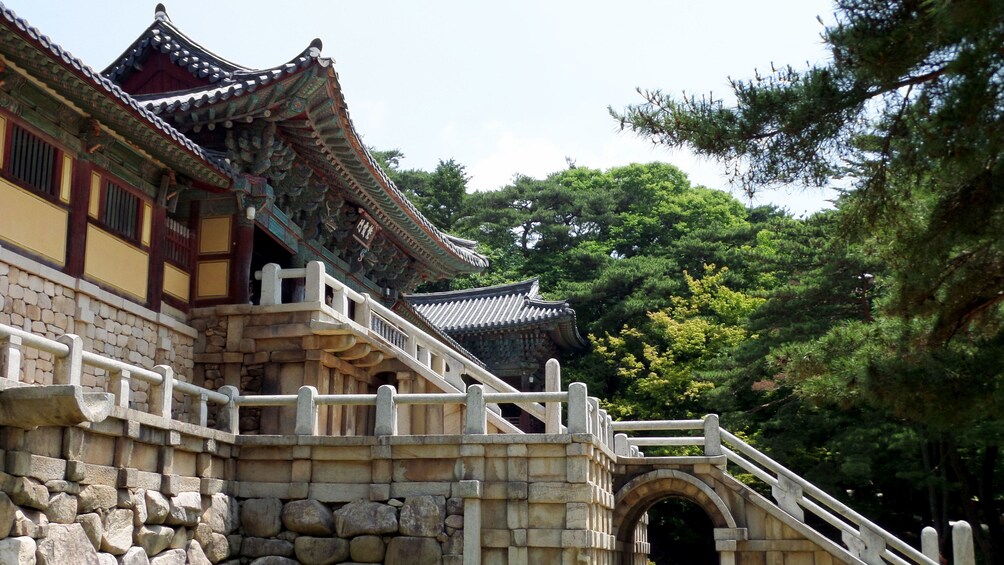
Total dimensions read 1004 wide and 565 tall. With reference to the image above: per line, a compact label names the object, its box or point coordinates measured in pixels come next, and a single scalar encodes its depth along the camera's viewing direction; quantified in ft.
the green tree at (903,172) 27.63
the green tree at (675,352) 91.45
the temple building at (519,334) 100.42
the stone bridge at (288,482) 32.78
